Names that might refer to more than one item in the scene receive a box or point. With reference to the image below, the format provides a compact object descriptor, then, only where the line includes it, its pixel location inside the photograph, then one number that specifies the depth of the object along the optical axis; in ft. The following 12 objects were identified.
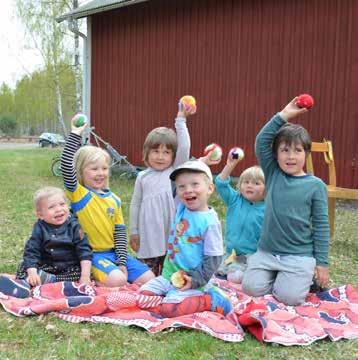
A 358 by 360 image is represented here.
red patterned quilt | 10.62
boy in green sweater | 13.20
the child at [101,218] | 13.65
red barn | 31.96
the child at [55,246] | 12.90
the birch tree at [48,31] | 97.69
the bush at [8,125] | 193.88
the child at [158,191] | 13.99
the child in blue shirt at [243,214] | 15.26
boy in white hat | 11.46
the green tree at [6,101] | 219.20
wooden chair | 20.38
